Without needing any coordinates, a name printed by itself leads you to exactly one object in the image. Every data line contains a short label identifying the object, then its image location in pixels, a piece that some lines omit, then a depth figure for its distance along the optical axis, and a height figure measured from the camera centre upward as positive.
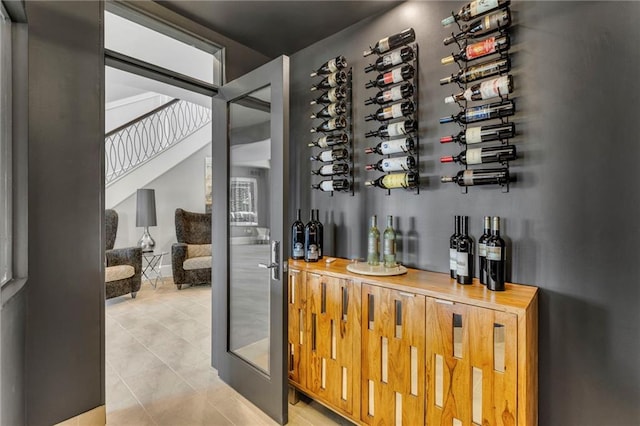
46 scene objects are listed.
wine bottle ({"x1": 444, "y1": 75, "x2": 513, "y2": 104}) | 1.60 +0.65
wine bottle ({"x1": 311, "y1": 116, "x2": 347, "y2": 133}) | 2.43 +0.69
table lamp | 5.21 +0.06
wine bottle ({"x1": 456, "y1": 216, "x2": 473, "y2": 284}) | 1.63 -0.26
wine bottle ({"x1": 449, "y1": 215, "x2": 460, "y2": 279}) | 1.71 -0.22
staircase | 5.33 +1.27
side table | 5.44 -0.98
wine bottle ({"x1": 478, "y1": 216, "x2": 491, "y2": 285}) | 1.59 -0.20
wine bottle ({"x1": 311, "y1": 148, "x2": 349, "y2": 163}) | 2.42 +0.45
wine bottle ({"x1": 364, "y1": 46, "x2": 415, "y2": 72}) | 2.02 +1.02
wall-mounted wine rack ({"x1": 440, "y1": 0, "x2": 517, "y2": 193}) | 1.64 +0.65
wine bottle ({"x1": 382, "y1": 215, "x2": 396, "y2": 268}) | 2.04 -0.22
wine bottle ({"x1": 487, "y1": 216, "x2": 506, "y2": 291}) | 1.51 -0.26
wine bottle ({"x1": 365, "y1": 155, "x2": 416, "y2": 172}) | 2.02 +0.32
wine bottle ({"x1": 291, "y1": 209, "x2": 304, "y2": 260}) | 2.40 -0.23
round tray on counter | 1.81 -0.36
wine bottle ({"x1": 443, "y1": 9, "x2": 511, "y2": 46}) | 1.64 +1.02
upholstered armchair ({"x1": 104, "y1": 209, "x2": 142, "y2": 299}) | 4.18 -0.82
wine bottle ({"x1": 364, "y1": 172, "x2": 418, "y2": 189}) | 2.00 +0.20
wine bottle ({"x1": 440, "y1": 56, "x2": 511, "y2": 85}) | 1.66 +0.78
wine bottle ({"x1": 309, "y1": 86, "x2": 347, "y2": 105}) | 2.44 +0.93
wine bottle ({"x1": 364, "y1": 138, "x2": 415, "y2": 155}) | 2.01 +0.43
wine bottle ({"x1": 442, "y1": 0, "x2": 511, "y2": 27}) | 1.65 +1.11
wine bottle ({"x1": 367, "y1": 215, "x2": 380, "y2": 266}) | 2.08 -0.22
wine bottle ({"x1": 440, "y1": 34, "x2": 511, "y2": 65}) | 1.66 +0.89
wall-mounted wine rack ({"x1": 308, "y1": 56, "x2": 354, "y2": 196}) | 2.43 +0.68
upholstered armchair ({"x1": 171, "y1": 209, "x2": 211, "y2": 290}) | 4.93 -0.63
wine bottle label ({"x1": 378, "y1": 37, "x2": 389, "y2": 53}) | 2.11 +1.14
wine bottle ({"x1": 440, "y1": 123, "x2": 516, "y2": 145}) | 1.63 +0.42
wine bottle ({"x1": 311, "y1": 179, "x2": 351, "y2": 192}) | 2.41 +0.21
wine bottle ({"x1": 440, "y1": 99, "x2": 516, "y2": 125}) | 1.63 +0.54
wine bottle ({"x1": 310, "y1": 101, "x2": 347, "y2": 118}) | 2.44 +0.80
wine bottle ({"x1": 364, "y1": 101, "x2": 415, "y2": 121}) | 2.02 +0.67
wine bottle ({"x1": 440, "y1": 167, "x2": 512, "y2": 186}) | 1.66 +0.19
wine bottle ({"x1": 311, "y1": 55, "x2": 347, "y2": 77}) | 2.42 +1.15
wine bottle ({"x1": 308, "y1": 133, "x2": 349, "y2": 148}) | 2.45 +0.57
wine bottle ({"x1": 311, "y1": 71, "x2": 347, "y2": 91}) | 2.43 +1.04
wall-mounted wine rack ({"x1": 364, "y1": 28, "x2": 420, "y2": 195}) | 2.02 +0.67
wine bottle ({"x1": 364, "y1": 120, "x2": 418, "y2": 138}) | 2.01 +0.55
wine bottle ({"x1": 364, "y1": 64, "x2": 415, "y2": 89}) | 2.02 +0.91
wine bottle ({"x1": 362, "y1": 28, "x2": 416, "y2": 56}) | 2.03 +1.14
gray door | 1.89 -0.16
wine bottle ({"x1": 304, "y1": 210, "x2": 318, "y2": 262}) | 2.28 -0.23
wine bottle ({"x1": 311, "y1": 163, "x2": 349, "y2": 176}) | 2.42 +0.33
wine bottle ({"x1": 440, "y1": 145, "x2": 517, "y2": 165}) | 1.63 +0.31
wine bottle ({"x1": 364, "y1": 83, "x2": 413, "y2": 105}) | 2.03 +0.79
